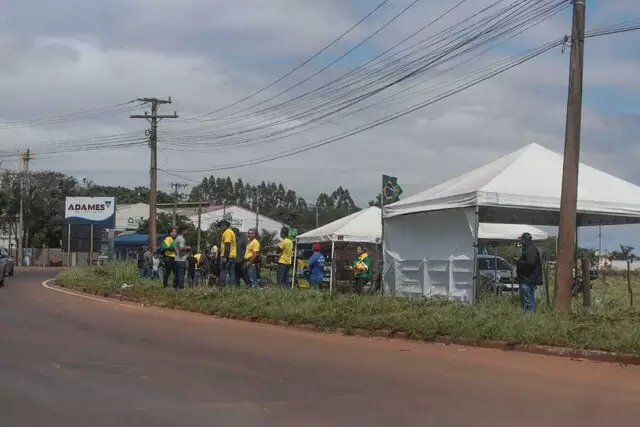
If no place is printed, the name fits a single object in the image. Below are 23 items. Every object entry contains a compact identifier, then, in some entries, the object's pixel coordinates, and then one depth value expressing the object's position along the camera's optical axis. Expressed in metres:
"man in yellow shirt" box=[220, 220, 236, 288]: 17.89
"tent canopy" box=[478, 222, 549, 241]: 21.61
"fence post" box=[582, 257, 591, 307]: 12.96
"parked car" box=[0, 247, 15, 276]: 29.12
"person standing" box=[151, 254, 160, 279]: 26.88
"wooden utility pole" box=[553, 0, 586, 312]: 12.41
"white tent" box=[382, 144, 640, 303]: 14.57
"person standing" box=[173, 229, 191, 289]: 18.67
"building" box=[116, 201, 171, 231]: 87.18
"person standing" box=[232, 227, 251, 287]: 17.94
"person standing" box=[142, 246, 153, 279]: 26.81
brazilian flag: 18.28
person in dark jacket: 13.12
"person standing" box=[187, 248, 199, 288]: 23.14
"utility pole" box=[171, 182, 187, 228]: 71.91
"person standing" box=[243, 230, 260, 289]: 18.11
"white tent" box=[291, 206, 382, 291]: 23.45
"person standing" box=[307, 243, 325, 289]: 20.23
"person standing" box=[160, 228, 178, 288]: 18.81
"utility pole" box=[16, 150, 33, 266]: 58.49
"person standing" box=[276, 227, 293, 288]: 18.17
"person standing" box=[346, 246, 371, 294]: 17.94
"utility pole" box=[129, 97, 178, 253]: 33.22
